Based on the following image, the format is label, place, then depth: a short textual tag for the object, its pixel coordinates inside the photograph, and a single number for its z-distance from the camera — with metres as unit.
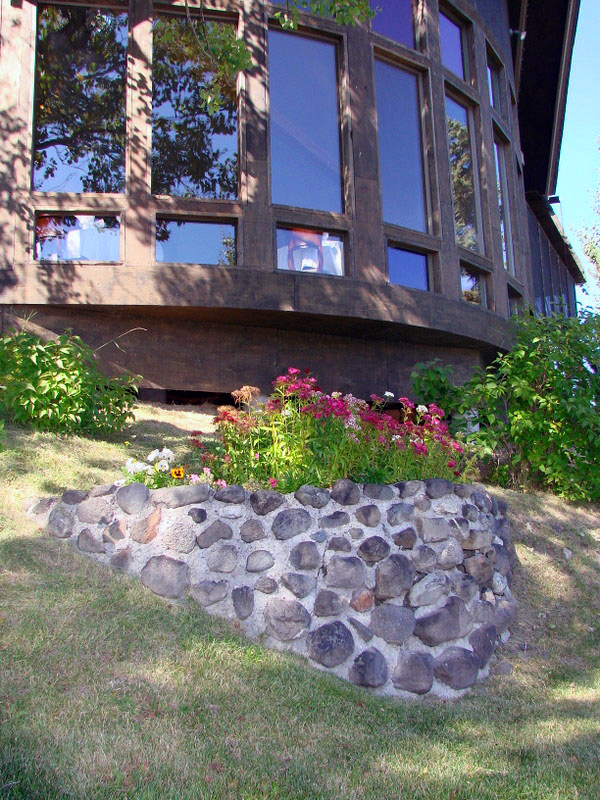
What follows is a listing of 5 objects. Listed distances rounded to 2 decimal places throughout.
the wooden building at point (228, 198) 9.30
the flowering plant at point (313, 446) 5.59
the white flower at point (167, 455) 5.60
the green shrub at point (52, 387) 6.99
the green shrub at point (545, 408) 8.00
